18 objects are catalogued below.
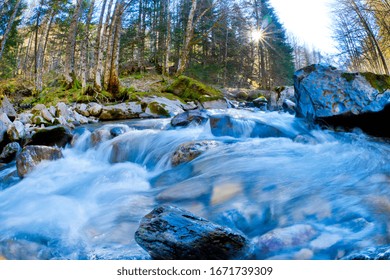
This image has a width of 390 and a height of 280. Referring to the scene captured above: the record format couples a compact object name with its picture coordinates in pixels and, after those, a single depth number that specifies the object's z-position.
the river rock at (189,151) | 4.84
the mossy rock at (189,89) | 12.91
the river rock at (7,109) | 8.33
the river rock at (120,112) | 9.77
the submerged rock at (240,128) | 6.59
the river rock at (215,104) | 11.61
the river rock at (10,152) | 6.06
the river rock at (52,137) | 6.44
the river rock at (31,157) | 4.93
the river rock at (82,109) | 9.84
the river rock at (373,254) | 1.89
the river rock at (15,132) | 6.66
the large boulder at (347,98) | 5.64
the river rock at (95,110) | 9.86
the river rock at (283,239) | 2.32
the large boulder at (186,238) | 2.02
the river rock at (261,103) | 13.14
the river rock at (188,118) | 7.06
